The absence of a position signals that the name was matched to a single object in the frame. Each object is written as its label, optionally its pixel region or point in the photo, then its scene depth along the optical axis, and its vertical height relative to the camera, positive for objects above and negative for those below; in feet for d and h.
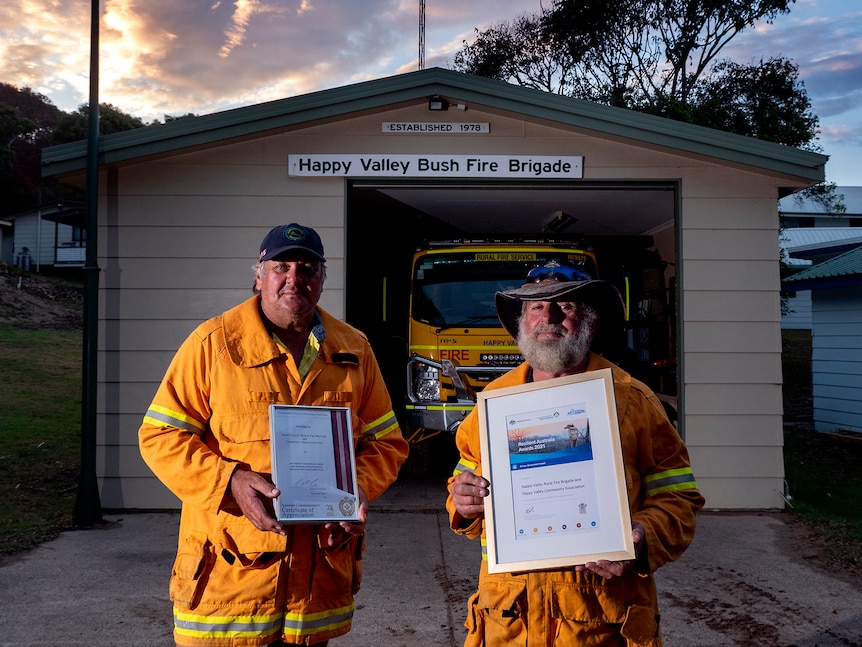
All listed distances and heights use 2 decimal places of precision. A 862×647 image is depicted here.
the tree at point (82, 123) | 146.51 +42.38
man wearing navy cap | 8.22 -1.27
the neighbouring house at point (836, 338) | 42.16 +0.47
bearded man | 7.69 -1.63
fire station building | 24.90 +4.13
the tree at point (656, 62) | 66.64 +27.97
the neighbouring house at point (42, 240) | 120.16 +16.71
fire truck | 27.81 +0.97
